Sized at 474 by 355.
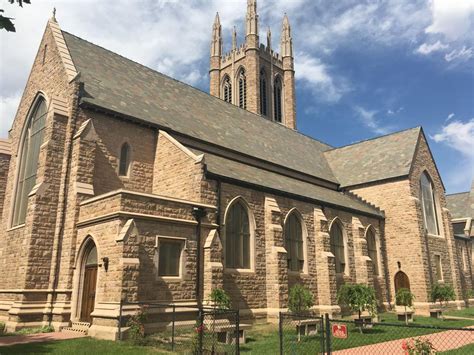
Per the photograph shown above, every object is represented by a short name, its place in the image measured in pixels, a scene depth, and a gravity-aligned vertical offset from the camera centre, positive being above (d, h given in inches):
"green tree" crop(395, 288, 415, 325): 908.8 -10.9
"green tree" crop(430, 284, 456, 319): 1045.8 -1.0
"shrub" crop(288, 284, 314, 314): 714.2 -11.3
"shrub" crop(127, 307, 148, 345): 500.5 -38.3
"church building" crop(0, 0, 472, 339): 614.2 +158.0
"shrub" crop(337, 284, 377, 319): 710.5 -8.3
